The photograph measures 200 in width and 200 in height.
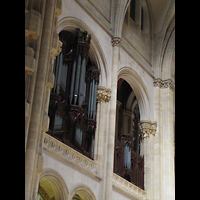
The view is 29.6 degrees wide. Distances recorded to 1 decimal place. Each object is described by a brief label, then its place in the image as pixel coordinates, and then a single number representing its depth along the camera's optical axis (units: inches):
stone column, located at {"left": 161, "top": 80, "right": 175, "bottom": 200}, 646.9
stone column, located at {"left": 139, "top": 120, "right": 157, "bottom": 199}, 637.9
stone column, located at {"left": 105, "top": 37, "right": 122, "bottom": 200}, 505.2
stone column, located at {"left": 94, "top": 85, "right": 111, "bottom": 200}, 506.6
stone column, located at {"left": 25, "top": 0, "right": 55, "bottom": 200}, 299.3
